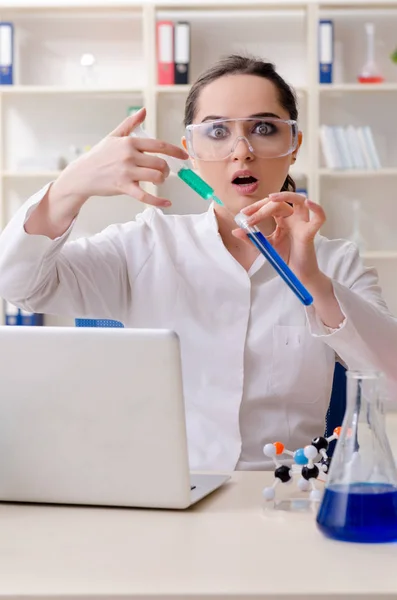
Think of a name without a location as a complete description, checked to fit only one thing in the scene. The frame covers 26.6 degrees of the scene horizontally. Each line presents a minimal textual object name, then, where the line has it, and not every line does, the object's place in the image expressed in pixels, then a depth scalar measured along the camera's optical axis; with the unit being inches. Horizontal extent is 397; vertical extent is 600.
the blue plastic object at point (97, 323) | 69.7
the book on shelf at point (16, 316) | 160.9
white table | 28.7
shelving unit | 169.5
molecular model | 42.0
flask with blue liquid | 33.8
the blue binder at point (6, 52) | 160.2
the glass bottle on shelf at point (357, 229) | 165.3
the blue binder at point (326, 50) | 159.8
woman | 55.7
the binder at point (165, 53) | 157.9
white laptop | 38.6
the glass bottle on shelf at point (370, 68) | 163.2
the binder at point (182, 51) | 157.6
